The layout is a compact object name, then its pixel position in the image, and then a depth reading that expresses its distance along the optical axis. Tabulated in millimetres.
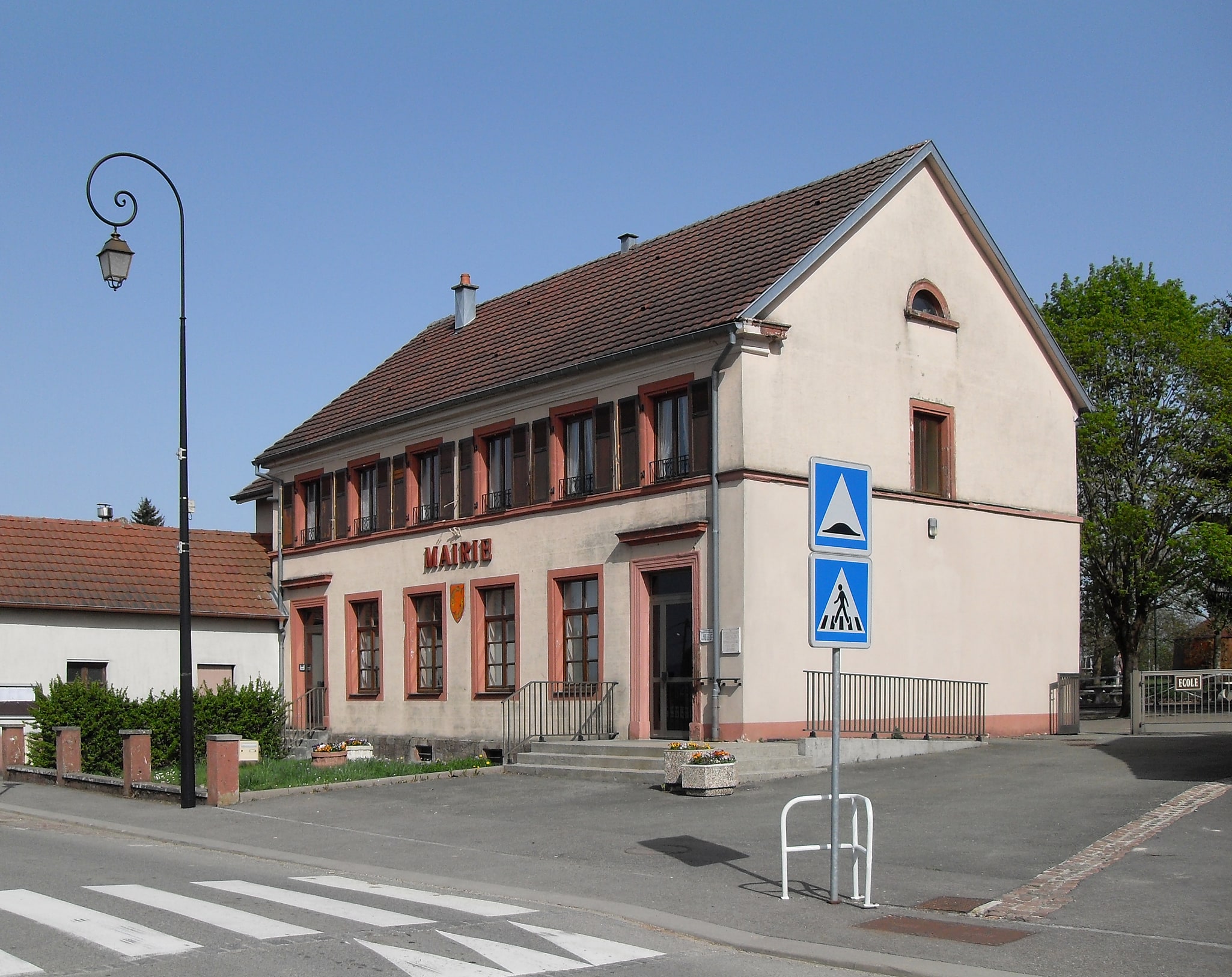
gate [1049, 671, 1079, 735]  26031
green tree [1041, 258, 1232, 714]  38781
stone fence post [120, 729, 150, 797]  20594
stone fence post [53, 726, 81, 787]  22406
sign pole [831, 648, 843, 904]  10250
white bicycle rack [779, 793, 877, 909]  10391
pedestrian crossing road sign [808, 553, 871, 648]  10195
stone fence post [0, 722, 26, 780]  24812
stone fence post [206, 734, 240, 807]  19141
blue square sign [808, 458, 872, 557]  10328
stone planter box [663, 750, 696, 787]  18281
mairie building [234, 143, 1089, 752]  21609
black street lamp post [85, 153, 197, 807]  18828
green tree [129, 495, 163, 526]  80812
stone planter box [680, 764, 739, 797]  17812
